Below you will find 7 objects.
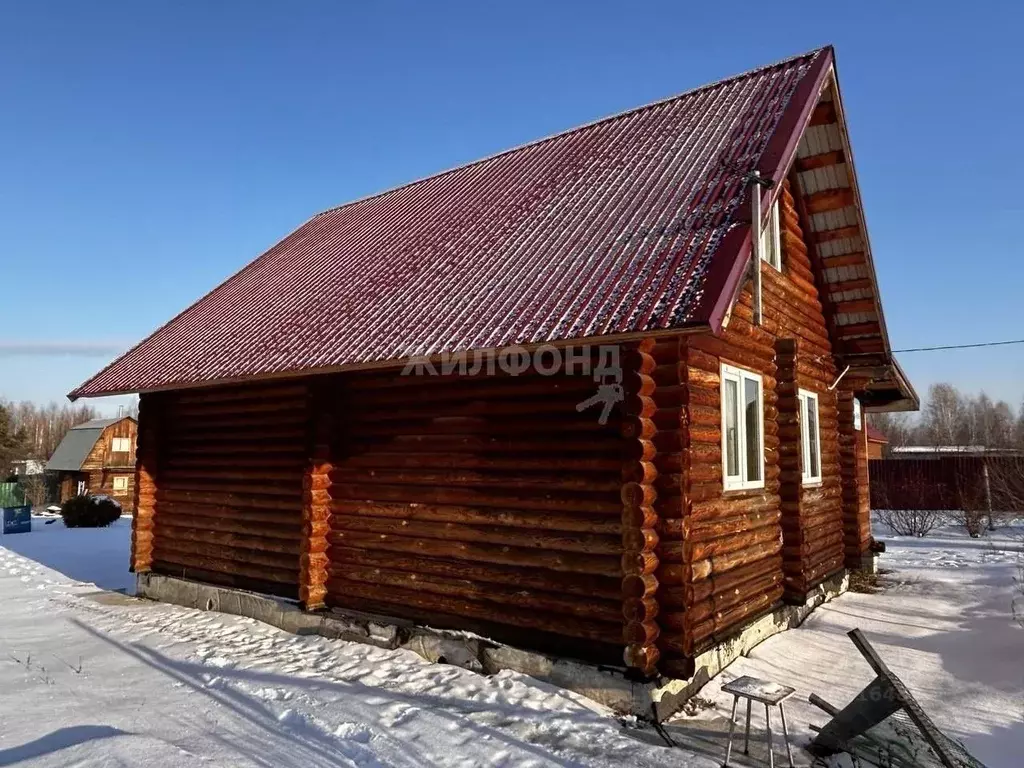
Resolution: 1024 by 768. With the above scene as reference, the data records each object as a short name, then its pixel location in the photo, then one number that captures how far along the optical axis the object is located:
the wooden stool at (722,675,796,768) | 4.71
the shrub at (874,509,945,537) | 20.77
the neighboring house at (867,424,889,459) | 31.21
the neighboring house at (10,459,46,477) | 54.42
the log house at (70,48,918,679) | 6.02
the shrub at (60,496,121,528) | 22.89
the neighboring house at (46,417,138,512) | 37.16
